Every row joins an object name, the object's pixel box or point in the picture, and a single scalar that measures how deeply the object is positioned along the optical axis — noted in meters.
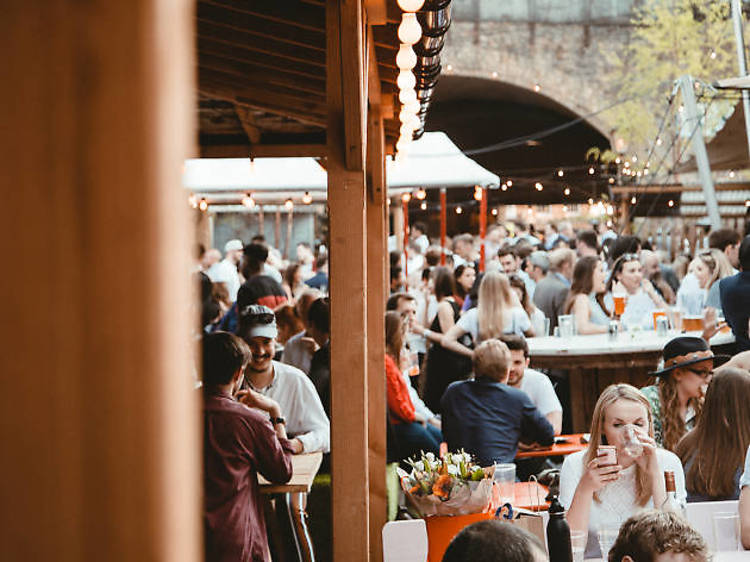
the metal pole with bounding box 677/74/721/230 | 11.77
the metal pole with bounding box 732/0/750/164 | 10.84
